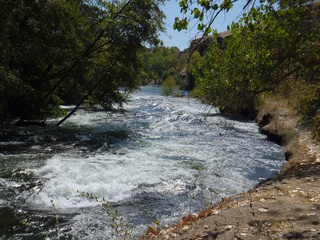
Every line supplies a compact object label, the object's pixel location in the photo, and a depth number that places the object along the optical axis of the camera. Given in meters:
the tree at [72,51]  11.84
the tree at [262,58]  6.96
